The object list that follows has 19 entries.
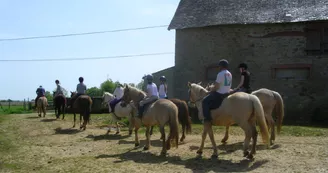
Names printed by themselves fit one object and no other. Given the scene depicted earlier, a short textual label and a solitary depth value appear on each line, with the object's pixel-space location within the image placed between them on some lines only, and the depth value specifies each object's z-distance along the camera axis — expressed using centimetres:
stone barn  2078
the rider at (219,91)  950
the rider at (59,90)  2094
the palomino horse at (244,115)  898
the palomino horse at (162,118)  999
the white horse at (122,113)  1452
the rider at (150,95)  1113
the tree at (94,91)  4081
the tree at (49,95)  4535
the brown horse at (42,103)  2231
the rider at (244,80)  1162
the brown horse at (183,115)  1233
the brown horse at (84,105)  1669
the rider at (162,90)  1441
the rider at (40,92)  2300
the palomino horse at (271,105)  1163
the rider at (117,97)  1526
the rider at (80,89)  1792
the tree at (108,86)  4256
